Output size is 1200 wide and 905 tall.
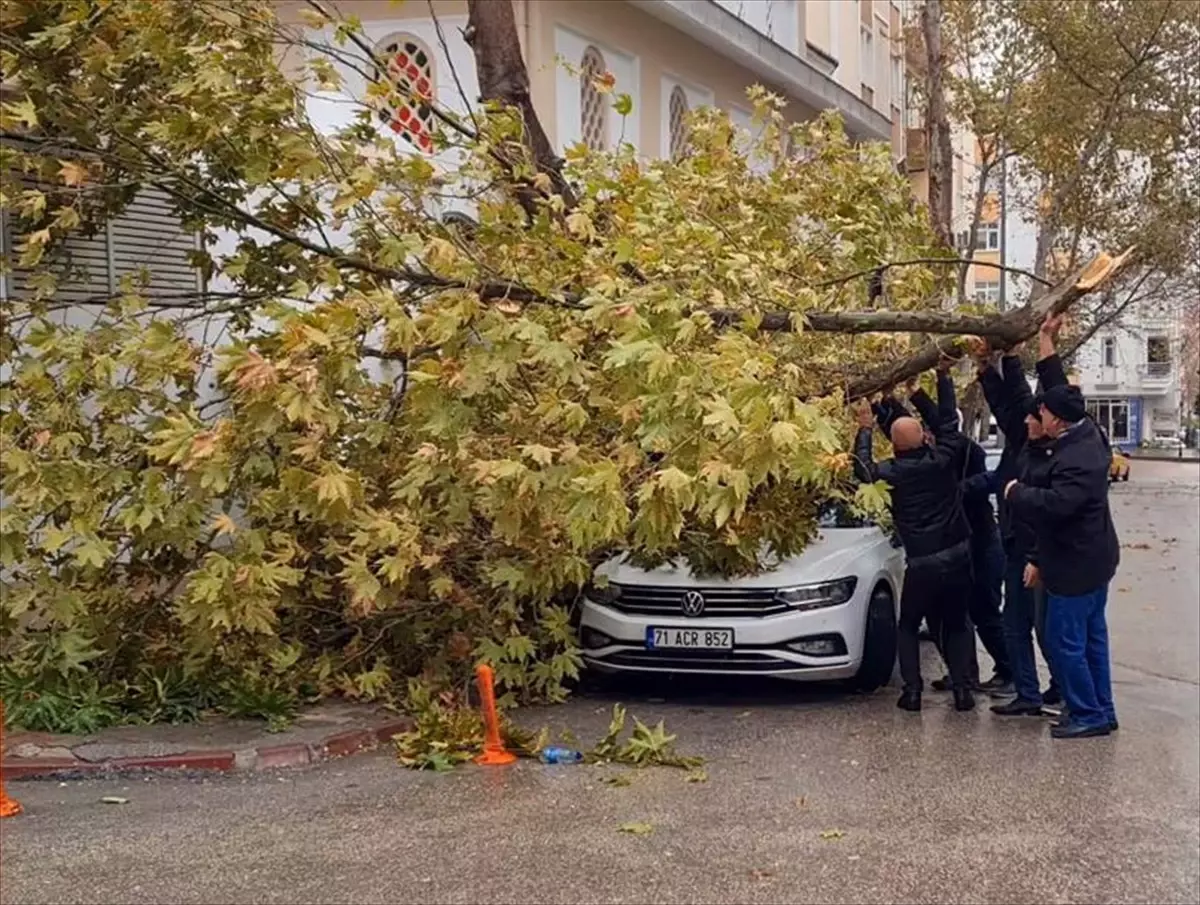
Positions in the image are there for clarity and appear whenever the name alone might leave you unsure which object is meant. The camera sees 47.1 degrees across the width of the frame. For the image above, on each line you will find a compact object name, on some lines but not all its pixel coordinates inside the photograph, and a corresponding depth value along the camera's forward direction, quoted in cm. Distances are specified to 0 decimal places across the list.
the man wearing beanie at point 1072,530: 748
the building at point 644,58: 1559
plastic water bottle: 745
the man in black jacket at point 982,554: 895
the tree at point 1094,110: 1881
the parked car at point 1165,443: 6939
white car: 861
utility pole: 2605
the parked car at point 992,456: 1535
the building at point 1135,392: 7038
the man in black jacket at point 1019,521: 780
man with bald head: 834
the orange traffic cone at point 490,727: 748
